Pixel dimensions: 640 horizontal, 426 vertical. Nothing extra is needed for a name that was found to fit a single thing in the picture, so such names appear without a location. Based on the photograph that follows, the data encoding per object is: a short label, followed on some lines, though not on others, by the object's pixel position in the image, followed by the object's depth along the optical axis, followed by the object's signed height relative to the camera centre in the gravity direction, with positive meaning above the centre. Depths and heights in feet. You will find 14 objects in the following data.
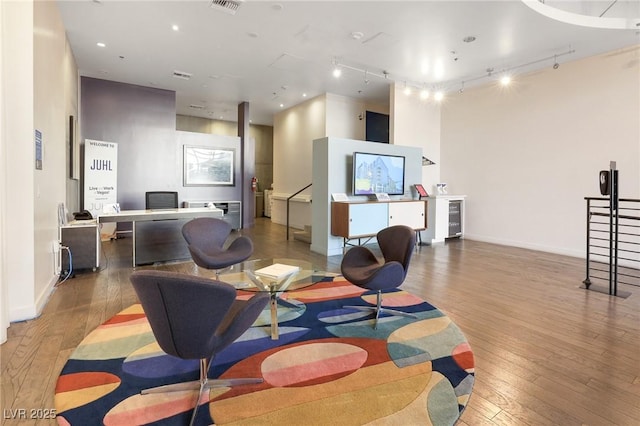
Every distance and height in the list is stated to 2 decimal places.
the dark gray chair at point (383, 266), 9.49 -1.81
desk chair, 24.23 +0.41
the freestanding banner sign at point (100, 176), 23.67 +2.15
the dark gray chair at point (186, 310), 5.45 -1.78
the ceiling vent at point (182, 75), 22.90 +9.31
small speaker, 12.84 +1.05
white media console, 19.29 -0.57
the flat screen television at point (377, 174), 20.72 +2.22
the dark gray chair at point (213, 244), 11.51 -1.50
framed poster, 29.07 +3.62
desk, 16.22 -1.39
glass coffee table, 8.91 -2.10
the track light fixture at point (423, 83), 20.31 +9.03
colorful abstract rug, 5.89 -3.64
